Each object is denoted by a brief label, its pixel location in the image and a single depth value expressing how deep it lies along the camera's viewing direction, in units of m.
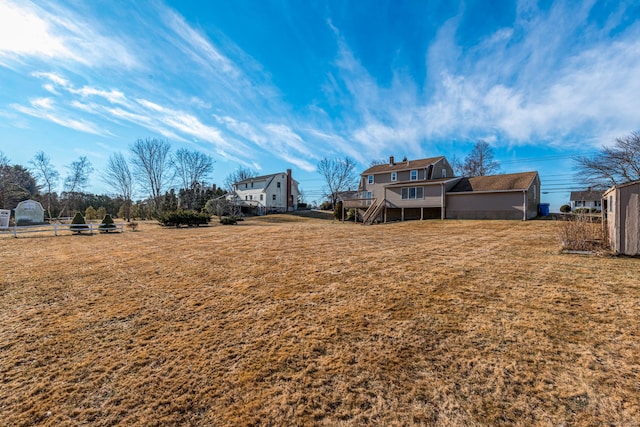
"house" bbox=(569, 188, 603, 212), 43.74
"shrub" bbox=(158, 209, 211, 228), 22.81
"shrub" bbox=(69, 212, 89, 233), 17.30
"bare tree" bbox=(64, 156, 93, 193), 36.97
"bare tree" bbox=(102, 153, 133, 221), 38.41
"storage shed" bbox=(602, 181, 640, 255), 6.64
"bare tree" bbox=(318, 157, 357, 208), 48.22
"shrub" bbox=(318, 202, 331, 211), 48.78
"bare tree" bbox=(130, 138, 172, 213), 36.25
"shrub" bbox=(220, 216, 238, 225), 26.45
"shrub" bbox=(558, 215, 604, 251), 7.94
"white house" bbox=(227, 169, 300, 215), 43.00
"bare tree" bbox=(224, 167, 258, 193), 56.00
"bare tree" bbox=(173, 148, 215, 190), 40.94
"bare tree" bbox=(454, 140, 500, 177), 37.19
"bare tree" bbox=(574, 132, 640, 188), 23.71
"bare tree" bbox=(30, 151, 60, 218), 34.50
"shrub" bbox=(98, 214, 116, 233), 18.94
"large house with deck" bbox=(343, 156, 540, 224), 21.12
